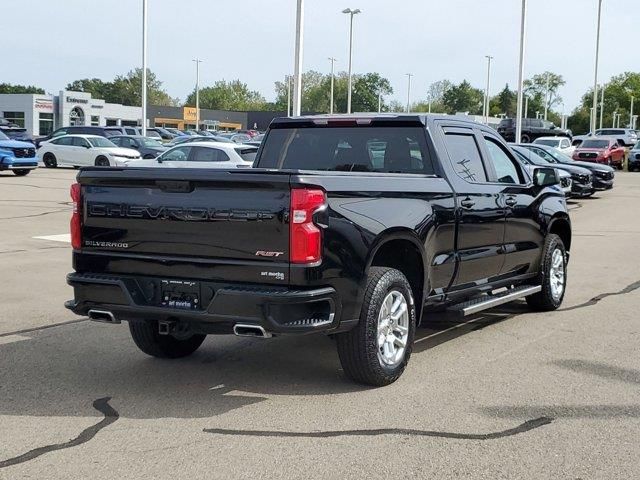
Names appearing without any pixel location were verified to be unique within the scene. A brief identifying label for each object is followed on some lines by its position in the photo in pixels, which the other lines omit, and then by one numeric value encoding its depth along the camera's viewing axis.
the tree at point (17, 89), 147.29
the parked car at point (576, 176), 23.69
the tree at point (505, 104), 167.20
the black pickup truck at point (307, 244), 5.16
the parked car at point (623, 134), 55.92
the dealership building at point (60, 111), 83.25
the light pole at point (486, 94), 91.21
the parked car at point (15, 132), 47.92
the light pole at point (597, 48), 62.26
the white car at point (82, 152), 32.78
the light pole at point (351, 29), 61.83
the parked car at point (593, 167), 25.23
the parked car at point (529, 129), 57.28
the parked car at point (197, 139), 37.81
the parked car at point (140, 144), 34.44
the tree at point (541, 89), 158.00
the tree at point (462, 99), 183.75
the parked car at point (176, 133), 65.06
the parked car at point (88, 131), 41.06
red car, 37.88
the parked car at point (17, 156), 28.25
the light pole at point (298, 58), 27.59
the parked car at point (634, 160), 42.50
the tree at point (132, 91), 166.88
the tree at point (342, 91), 158.00
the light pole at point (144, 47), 46.81
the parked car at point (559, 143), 40.04
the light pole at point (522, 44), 40.81
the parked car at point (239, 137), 52.24
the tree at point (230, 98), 181.00
